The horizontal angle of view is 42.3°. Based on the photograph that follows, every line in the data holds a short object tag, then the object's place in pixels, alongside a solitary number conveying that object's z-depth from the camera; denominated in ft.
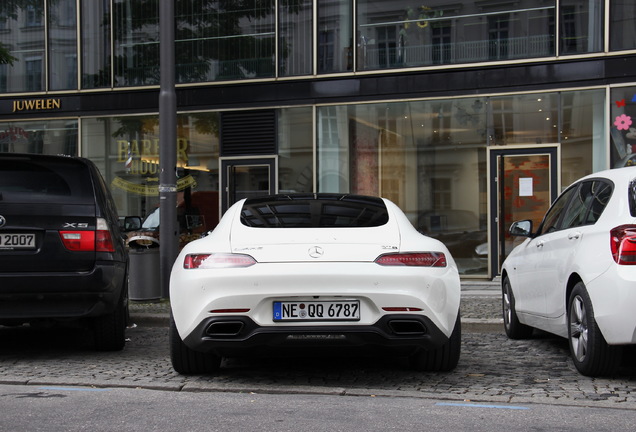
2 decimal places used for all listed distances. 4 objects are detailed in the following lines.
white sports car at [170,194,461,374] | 17.10
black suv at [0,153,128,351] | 21.29
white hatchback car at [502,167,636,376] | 17.40
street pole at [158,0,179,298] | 36.01
